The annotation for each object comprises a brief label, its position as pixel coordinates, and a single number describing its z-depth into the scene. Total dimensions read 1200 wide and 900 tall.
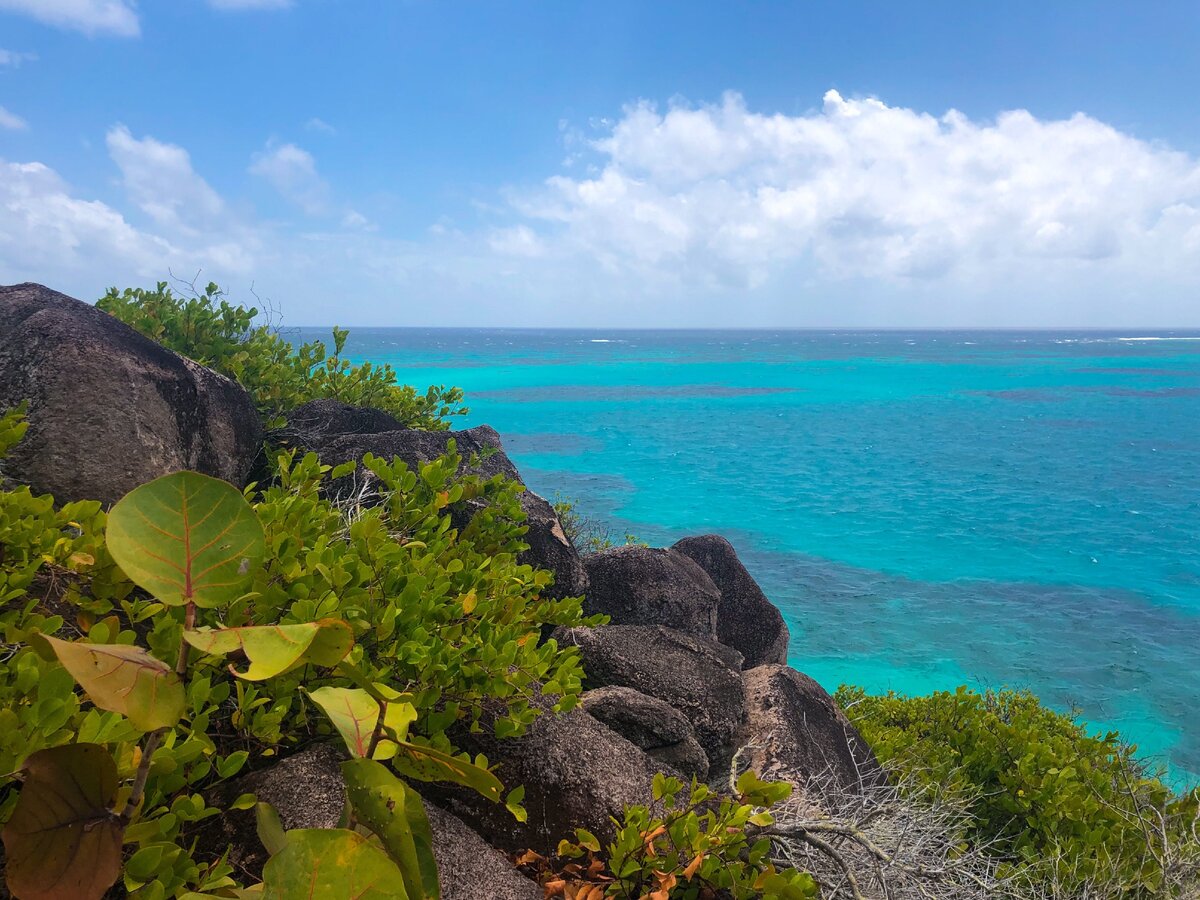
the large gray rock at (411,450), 5.41
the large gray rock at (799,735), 4.32
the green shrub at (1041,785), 4.74
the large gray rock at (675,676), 4.50
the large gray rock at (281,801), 1.95
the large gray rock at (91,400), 3.52
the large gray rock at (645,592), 6.49
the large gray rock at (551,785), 2.69
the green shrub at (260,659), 0.98
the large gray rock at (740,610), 8.23
